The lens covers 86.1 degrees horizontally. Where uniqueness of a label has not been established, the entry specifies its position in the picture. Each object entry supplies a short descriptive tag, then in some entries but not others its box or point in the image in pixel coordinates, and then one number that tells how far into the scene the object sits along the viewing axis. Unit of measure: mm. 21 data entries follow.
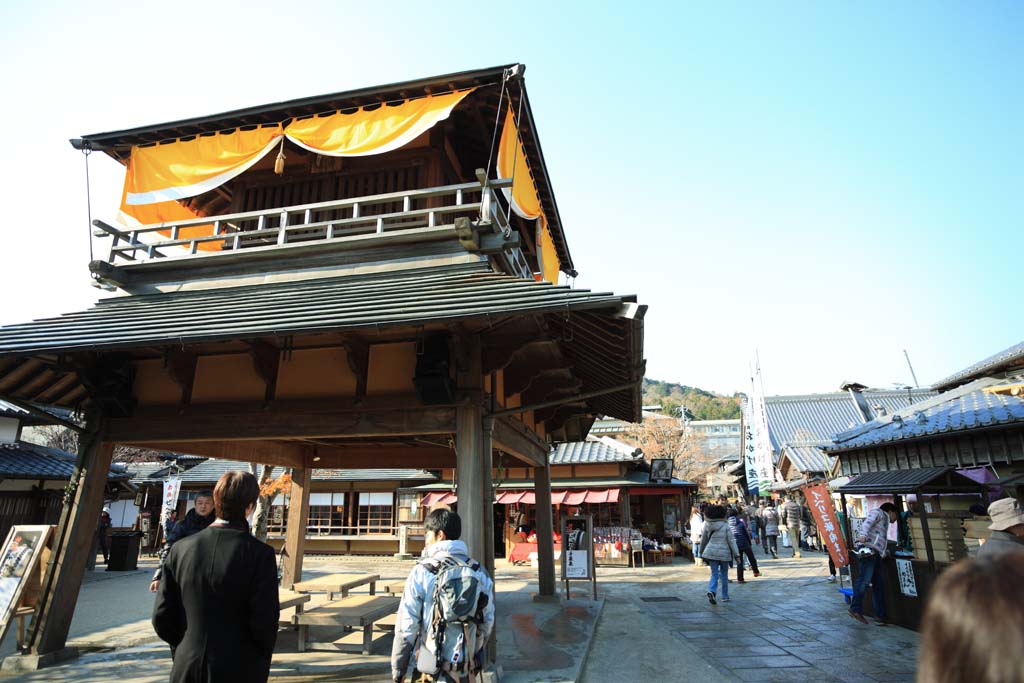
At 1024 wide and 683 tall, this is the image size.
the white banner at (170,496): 21031
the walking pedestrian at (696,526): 15914
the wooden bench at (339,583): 7717
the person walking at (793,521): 20250
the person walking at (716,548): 10094
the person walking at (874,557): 8195
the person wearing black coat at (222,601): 2609
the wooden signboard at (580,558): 10391
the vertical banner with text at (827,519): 10141
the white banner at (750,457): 29672
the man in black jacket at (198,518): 5387
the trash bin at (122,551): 16703
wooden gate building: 5734
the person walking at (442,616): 3146
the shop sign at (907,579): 7766
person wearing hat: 4180
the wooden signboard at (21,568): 6094
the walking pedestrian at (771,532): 19703
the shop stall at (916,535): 7397
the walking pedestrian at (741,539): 13375
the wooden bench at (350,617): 6227
